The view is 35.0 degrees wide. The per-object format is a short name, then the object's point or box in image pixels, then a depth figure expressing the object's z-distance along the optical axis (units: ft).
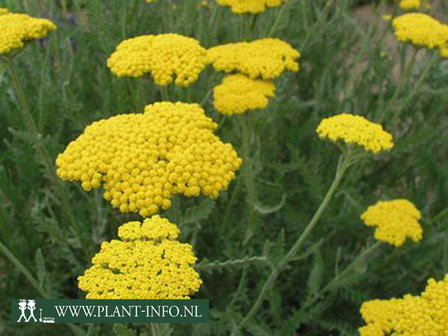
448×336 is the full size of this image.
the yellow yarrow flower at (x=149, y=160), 1.44
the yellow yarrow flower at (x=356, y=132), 1.67
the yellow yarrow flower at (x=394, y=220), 1.97
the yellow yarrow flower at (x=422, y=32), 2.12
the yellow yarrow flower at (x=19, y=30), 1.72
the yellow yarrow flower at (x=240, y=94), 1.86
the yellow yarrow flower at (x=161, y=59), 1.76
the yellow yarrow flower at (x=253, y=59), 1.94
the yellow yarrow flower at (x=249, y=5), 2.05
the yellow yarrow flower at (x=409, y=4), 2.62
